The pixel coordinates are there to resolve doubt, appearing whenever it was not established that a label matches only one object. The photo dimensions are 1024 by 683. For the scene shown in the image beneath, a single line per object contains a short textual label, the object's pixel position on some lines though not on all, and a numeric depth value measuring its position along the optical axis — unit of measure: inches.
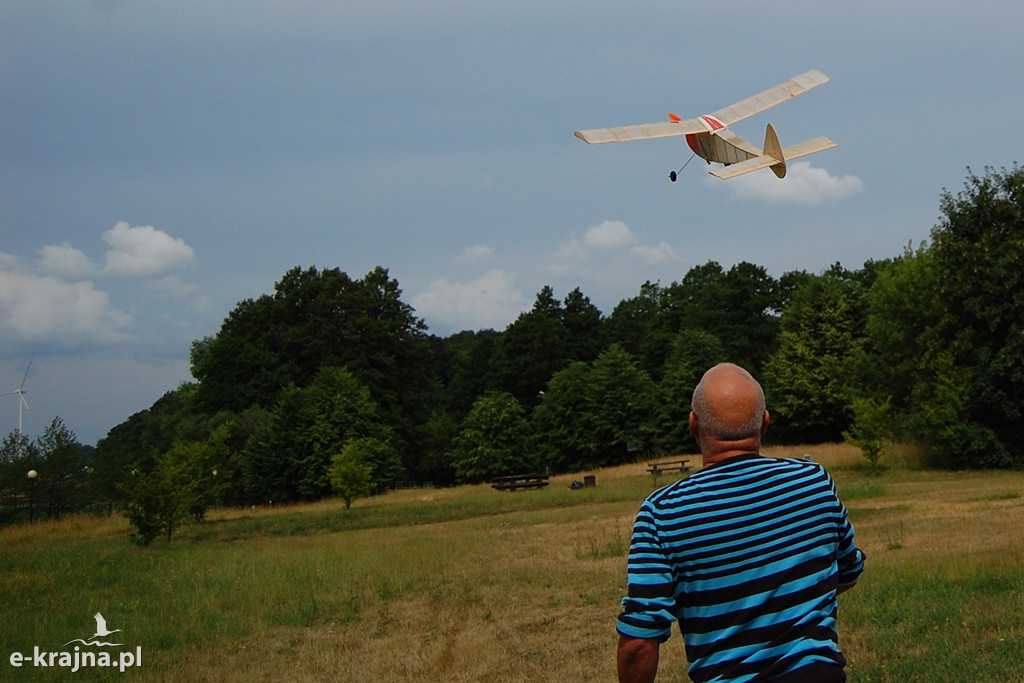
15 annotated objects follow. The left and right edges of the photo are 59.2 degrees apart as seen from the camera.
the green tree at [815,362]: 2295.8
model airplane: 482.3
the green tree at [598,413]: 2573.8
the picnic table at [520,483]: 1507.1
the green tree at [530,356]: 2970.0
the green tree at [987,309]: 1320.1
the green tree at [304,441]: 2202.3
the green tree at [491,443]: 2496.3
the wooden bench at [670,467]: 1582.2
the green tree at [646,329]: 3048.7
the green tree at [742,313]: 2800.2
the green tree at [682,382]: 2464.3
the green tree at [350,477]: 1325.0
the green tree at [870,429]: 1363.2
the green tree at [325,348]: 2623.0
